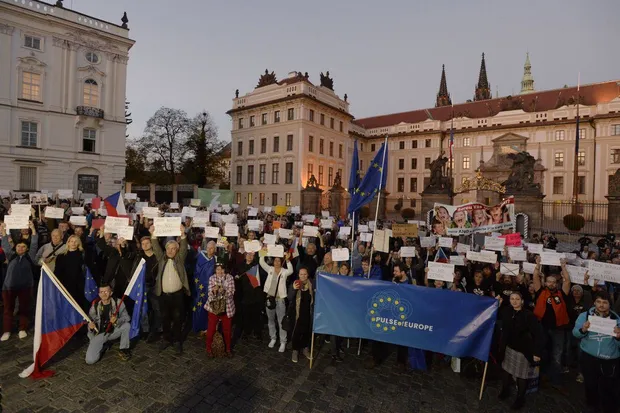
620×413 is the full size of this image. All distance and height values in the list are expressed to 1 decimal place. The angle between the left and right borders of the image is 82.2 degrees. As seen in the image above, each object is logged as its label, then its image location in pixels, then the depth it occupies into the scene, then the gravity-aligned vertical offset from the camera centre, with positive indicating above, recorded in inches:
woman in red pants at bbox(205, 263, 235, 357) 253.9 -73.6
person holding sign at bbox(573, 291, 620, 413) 195.6 -78.8
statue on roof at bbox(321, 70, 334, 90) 1845.2 +650.2
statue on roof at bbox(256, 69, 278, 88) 1822.1 +641.4
